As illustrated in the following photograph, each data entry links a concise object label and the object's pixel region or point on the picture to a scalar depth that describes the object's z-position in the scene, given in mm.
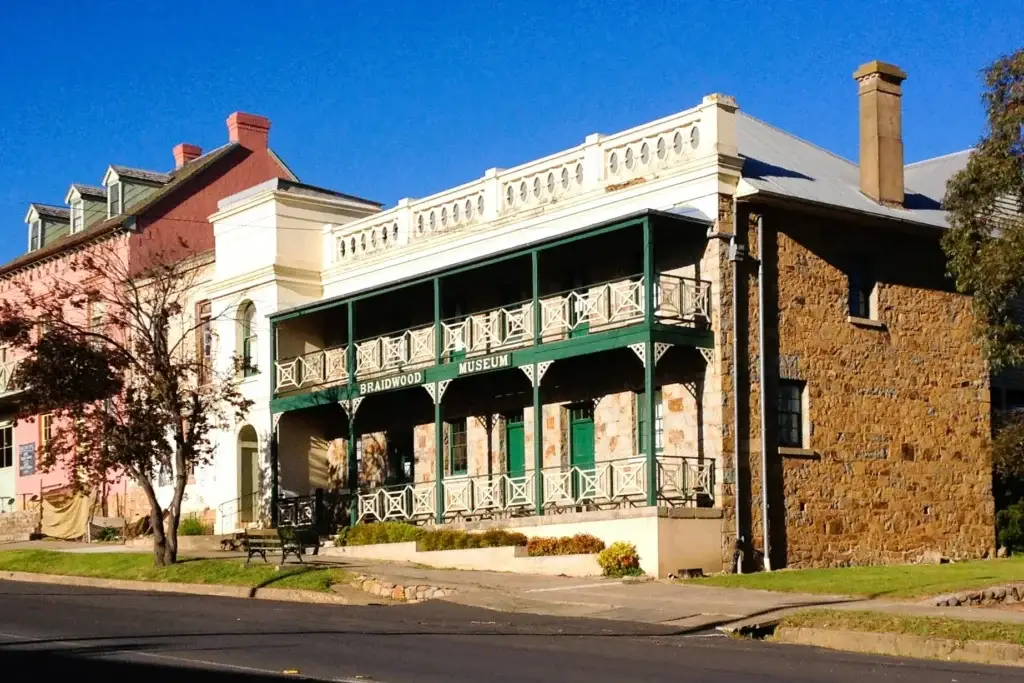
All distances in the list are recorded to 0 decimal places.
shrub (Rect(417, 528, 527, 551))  26984
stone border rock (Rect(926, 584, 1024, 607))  20750
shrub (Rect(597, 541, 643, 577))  25281
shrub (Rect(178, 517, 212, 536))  36219
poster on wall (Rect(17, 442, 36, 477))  45406
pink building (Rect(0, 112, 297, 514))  43906
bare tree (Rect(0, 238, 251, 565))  28172
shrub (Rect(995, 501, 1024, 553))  31016
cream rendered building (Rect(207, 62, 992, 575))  26875
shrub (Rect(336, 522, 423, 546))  29156
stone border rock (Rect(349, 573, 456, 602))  23262
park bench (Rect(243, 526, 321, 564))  27031
